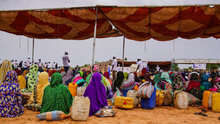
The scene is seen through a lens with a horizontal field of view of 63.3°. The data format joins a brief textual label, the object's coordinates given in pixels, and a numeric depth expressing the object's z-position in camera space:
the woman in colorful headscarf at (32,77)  6.23
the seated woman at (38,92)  5.06
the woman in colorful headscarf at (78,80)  7.12
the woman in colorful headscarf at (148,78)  5.61
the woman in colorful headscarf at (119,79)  7.26
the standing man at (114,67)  11.79
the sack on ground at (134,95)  5.78
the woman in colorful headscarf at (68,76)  8.20
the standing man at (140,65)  14.30
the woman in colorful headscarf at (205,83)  6.89
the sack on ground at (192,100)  6.27
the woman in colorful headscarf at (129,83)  6.77
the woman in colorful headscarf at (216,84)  6.20
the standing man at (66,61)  10.35
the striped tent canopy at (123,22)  6.79
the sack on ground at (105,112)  4.55
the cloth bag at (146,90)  5.35
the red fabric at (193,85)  6.74
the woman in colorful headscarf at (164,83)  6.59
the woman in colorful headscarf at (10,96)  4.28
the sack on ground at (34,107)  5.00
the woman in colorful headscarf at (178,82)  6.49
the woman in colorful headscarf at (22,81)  7.28
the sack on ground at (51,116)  4.02
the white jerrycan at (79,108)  4.06
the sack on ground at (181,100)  5.73
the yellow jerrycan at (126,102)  5.40
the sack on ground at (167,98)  6.01
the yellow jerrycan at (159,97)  5.93
